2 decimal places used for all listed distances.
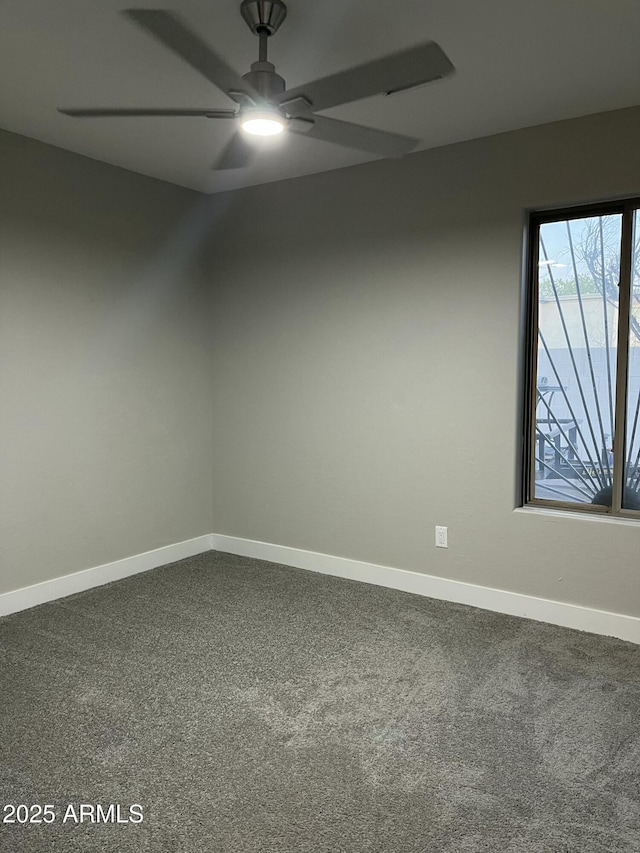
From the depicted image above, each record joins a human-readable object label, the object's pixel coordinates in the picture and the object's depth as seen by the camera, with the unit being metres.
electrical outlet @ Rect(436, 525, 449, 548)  3.49
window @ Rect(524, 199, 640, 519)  3.02
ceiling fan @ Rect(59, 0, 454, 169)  1.99
